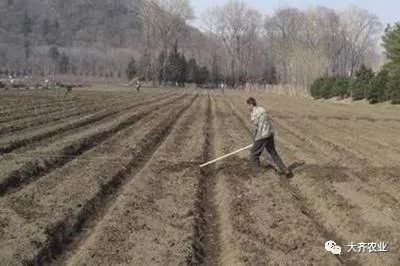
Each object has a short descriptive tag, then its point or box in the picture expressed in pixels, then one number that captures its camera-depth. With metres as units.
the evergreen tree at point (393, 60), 51.03
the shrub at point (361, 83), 60.40
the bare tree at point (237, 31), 140.25
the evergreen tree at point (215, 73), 132.89
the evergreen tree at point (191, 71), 124.00
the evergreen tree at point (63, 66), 139.00
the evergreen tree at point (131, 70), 122.21
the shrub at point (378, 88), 55.12
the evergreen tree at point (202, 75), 125.94
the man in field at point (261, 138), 15.16
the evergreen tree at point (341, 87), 68.64
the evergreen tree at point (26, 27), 176.21
